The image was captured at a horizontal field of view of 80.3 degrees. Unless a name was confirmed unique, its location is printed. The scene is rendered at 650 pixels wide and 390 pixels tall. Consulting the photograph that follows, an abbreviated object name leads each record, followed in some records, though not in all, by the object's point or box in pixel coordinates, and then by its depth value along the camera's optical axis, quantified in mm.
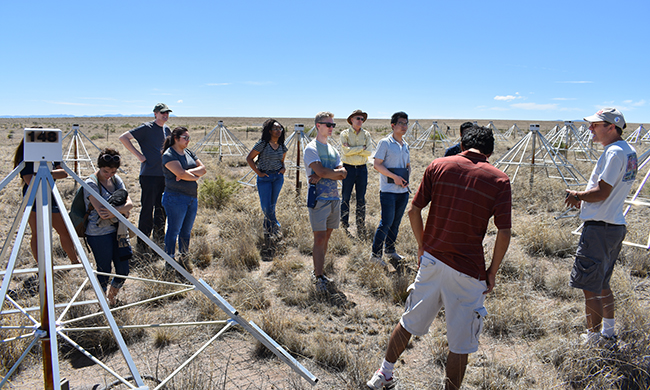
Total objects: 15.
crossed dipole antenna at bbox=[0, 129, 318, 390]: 1554
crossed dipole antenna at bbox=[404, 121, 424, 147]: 27498
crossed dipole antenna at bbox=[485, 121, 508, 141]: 28688
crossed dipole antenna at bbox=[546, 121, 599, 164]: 14609
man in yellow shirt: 5895
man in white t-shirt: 2803
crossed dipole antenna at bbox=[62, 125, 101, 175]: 9478
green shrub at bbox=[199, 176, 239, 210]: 7637
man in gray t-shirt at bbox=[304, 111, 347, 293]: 3869
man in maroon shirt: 2201
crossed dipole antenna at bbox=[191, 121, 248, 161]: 14218
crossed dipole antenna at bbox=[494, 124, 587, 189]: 9227
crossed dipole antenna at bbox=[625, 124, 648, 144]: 21188
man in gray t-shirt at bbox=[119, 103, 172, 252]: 4848
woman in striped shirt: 5141
